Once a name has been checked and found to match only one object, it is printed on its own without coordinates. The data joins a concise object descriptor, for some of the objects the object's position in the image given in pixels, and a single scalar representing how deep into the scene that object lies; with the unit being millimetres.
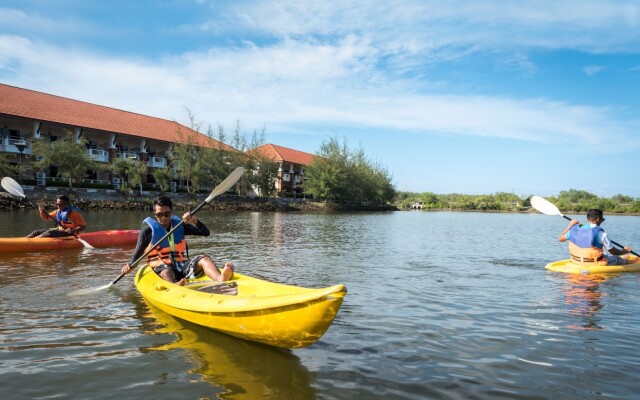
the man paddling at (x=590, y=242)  9398
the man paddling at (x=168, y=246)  6168
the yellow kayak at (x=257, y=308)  3666
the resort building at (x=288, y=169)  60425
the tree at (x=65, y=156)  29016
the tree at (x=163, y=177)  36969
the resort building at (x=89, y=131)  32469
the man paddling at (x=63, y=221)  11227
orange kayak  10375
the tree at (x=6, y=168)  25764
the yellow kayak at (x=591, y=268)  9453
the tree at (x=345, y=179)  56000
